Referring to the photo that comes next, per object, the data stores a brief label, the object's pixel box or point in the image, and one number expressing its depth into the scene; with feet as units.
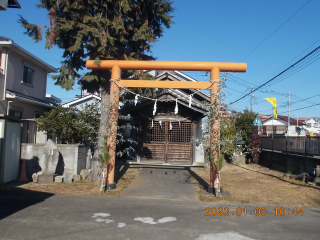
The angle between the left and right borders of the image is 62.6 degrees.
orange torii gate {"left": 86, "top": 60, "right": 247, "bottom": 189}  27.91
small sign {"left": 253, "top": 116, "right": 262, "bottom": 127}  56.29
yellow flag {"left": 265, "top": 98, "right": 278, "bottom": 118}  85.84
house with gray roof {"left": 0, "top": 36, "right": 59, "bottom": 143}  37.60
